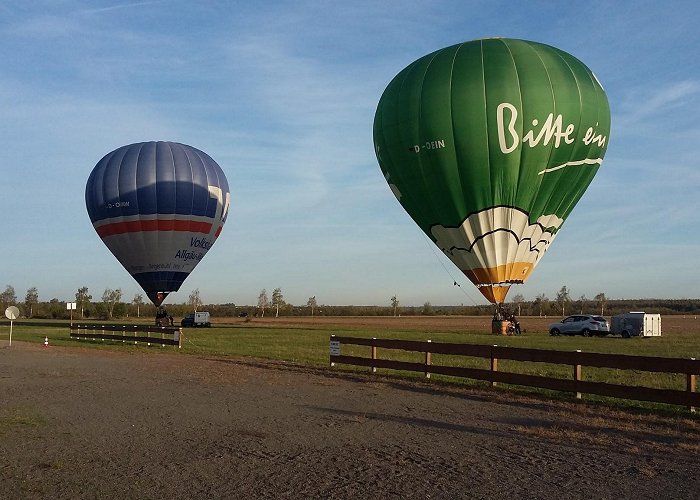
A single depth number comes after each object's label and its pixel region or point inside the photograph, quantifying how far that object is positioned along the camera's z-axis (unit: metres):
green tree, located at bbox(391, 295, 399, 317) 172.50
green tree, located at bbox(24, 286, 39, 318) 135.65
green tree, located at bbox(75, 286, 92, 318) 140.75
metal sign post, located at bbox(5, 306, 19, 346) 37.66
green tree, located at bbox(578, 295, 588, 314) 145.23
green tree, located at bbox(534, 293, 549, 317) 137.00
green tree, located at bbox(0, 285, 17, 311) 174.50
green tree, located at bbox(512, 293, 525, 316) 137.57
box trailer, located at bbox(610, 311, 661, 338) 49.84
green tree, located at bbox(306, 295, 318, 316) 176.32
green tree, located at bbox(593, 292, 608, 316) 156.85
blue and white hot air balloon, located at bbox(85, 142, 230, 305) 46.00
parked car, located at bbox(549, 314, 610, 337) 52.06
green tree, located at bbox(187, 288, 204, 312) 169.56
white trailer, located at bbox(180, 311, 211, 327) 71.69
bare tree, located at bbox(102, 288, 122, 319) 122.44
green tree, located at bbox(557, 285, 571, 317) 153.30
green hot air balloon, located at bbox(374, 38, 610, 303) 28.66
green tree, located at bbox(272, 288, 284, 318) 157.90
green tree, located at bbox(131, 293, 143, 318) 136.91
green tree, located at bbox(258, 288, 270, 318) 158.26
